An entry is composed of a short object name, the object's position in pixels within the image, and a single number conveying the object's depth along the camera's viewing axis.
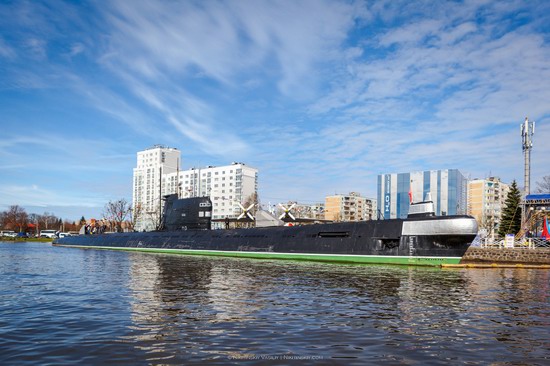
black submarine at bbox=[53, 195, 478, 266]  29.67
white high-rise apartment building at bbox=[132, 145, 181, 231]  182.88
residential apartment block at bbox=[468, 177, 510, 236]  138.38
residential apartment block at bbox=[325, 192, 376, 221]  189.25
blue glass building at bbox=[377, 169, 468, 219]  108.12
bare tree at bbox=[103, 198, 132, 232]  121.54
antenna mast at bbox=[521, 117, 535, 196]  45.47
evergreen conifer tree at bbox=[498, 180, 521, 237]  63.56
